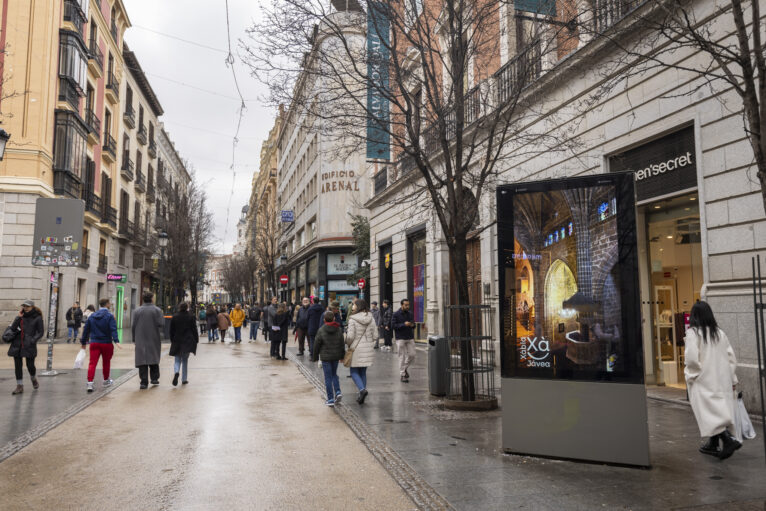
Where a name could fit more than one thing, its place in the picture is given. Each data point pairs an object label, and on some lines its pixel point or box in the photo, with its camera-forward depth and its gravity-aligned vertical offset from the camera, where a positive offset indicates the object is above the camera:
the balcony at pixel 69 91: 25.92 +10.09
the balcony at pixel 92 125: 30.12 +9.99
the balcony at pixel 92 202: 29.66 +5.79
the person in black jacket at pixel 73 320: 24.54 -0.45
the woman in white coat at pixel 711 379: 5.61 -0.73
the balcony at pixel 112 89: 33.97 +13.38
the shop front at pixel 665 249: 9.95 +1.06
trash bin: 9.74 -0.97
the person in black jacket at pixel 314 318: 15.48 -0.26
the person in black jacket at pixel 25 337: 10.05 -0.47
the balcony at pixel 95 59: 30.08 +13.53
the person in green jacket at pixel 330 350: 9.04 -0.67
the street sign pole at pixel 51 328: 12.72 -0.40
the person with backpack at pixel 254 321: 26.09 -0.56
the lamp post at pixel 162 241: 28.02 +3.36
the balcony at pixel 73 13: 26.19 +13.76
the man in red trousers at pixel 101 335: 10.55 -0.47
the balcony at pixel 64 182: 25.67 +5.81
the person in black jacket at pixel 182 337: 11.59 -0.56
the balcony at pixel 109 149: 33.50 +9.68
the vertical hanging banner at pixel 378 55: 9.27 +4.44
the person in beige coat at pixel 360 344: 9.41 -0.59
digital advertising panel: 5.54 +0.28
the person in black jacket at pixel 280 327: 16.62 -0.55
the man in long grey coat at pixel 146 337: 11.09 -0.53
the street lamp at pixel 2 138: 9.91 +3.00
